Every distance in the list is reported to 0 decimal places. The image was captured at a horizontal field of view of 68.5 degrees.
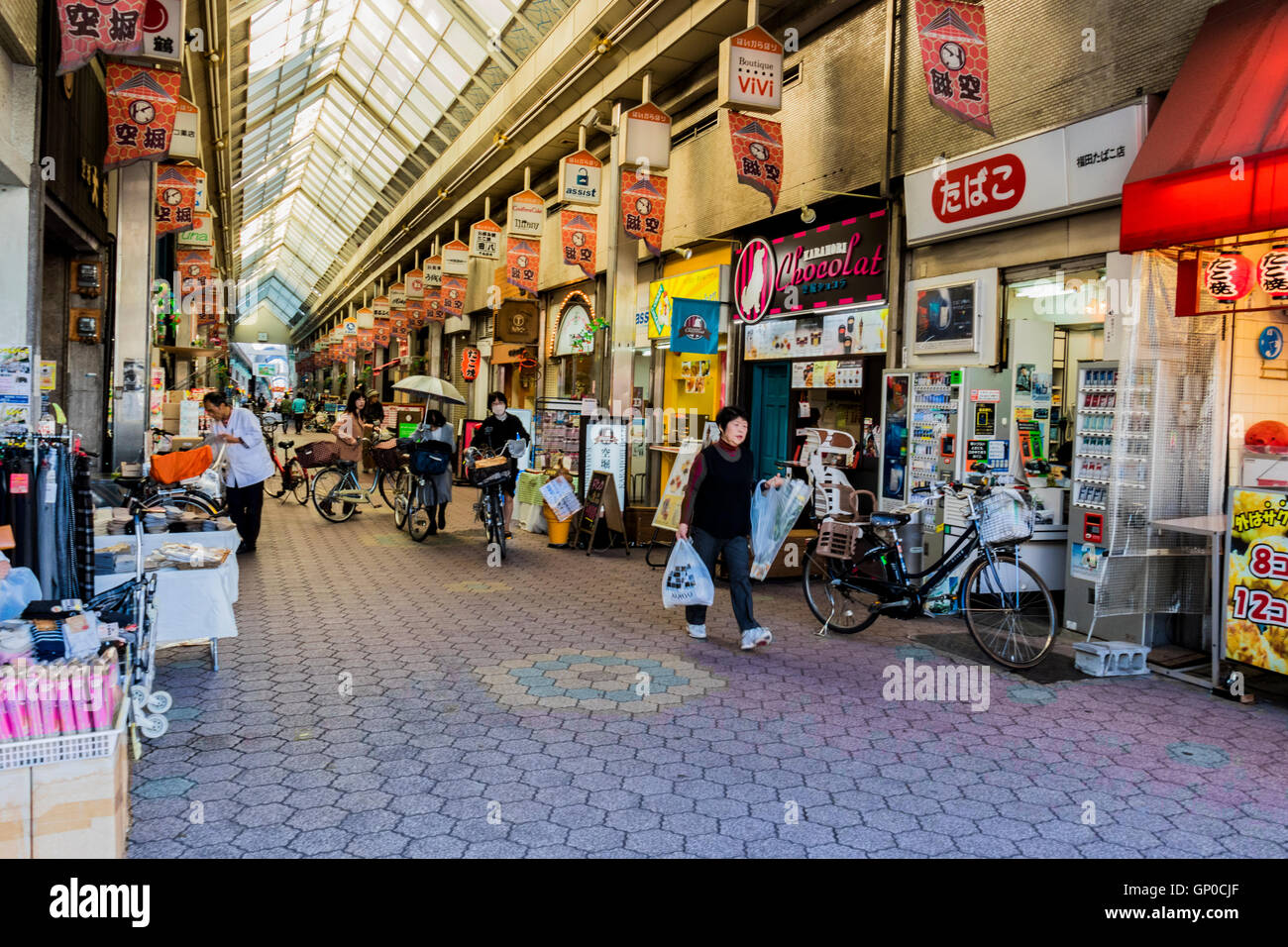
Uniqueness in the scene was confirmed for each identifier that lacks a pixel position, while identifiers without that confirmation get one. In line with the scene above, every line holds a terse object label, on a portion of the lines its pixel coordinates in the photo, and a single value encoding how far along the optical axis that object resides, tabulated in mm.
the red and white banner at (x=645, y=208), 12344
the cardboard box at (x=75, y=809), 2867
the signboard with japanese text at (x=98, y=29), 6949
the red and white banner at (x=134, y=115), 9461
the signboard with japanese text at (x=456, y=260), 21750
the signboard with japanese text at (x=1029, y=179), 7137
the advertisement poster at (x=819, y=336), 10016
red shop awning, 5590
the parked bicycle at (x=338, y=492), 13695
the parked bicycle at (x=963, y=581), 6391
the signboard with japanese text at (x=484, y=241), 19656
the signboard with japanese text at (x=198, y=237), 18422
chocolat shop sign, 10070
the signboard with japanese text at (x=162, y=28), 9148
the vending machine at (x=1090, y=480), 6992
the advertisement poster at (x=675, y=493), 10508
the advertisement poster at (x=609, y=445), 11906
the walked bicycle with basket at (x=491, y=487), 10703
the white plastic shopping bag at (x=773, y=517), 7906
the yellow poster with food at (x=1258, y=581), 5496
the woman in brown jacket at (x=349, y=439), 13406
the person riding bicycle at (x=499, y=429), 12047
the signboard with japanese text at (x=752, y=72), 9219
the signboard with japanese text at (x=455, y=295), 22297
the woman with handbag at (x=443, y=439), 12078
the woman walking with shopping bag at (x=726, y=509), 6852
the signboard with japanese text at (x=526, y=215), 16266
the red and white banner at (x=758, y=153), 9734
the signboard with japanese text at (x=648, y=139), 11969
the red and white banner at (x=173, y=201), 13469
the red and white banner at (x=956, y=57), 7531
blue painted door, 11930
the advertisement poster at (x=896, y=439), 9086
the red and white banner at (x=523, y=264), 17297
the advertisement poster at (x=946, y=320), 8594
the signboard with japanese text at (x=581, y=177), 13609
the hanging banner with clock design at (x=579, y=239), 14641
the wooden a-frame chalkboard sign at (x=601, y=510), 11562
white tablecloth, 5297
